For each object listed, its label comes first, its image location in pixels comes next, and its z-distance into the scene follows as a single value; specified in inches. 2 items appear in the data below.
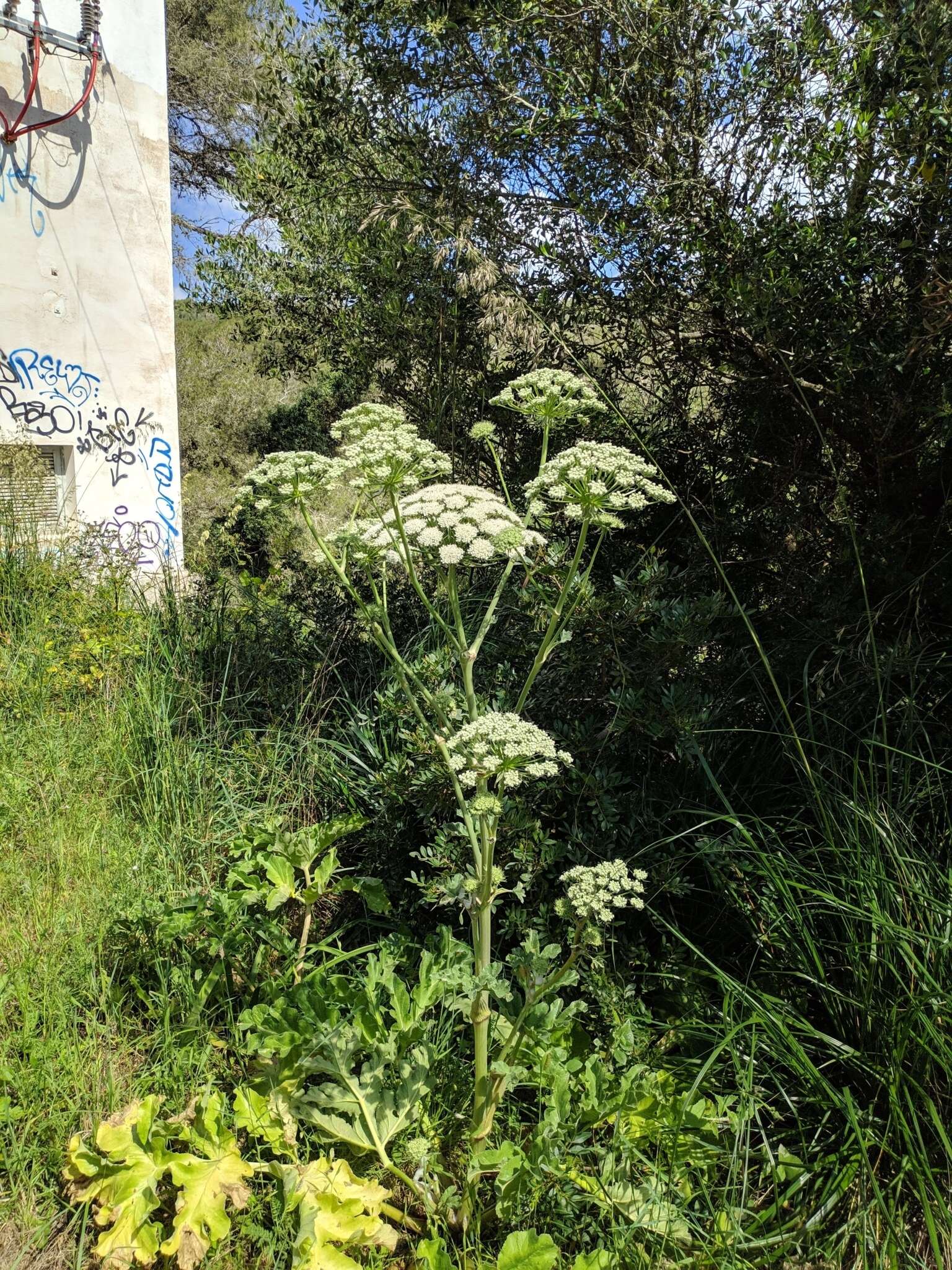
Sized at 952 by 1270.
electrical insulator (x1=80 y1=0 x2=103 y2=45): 336.5
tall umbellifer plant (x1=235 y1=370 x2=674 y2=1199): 73.7
